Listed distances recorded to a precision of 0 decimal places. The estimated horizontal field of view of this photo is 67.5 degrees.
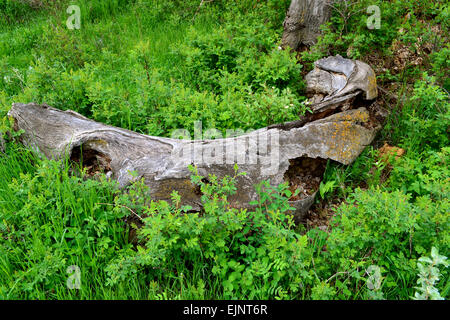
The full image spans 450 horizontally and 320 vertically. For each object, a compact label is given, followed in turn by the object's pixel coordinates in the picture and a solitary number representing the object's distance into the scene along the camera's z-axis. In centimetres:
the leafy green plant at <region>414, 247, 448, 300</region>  218
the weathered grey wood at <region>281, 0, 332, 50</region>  580
